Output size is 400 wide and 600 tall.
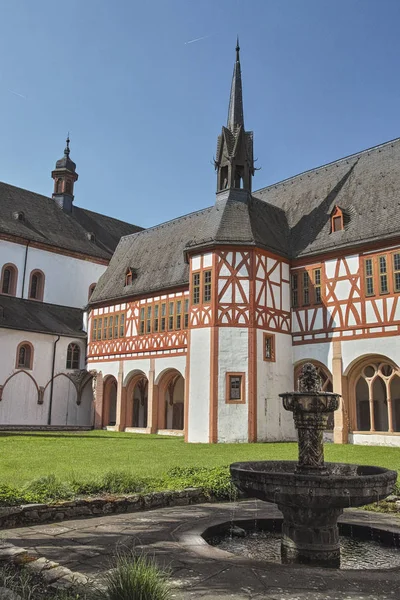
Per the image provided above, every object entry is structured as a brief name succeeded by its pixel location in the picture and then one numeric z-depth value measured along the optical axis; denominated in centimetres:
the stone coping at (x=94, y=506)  772
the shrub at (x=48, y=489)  854
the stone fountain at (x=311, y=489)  645
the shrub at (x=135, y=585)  403
